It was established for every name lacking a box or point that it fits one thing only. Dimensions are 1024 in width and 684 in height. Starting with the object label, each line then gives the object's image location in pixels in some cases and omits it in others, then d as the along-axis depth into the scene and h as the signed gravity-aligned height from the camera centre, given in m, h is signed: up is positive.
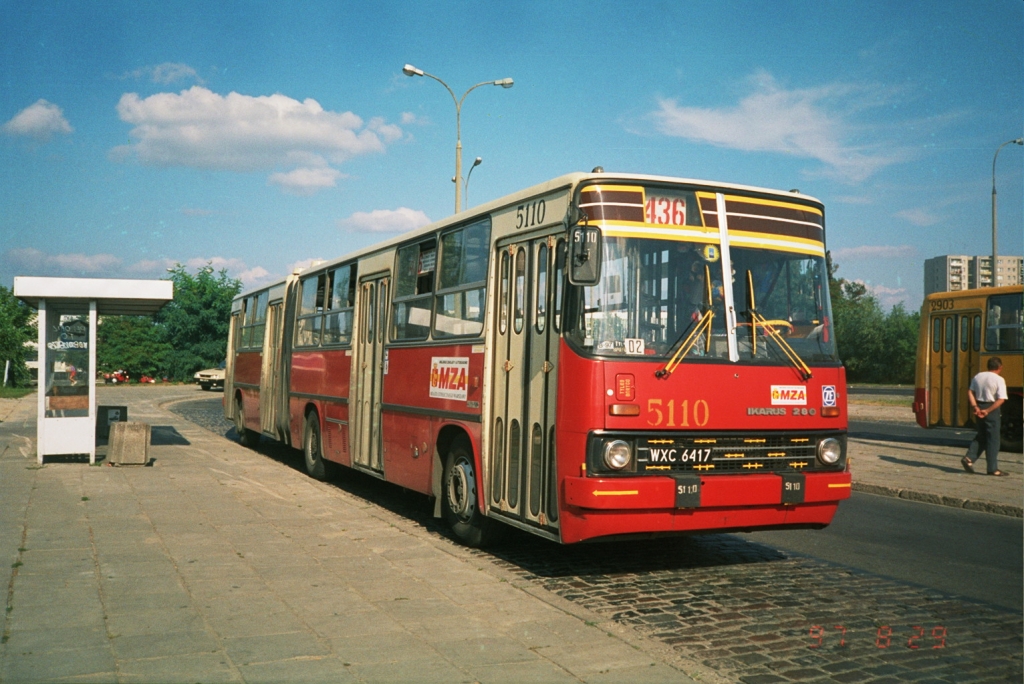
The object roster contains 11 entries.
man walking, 14.62 -0.59
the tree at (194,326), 68.62 +2.06
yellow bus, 19.39 +0.47
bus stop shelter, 14.48 -0.09
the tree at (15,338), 56.44 +0.78
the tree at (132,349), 68.19 +0.26
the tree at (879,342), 62.75 +1.87
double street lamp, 25.56 +6.60
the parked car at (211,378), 52.38 -1.30
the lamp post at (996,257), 29.33 +3.77
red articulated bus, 6.80 -0.01
